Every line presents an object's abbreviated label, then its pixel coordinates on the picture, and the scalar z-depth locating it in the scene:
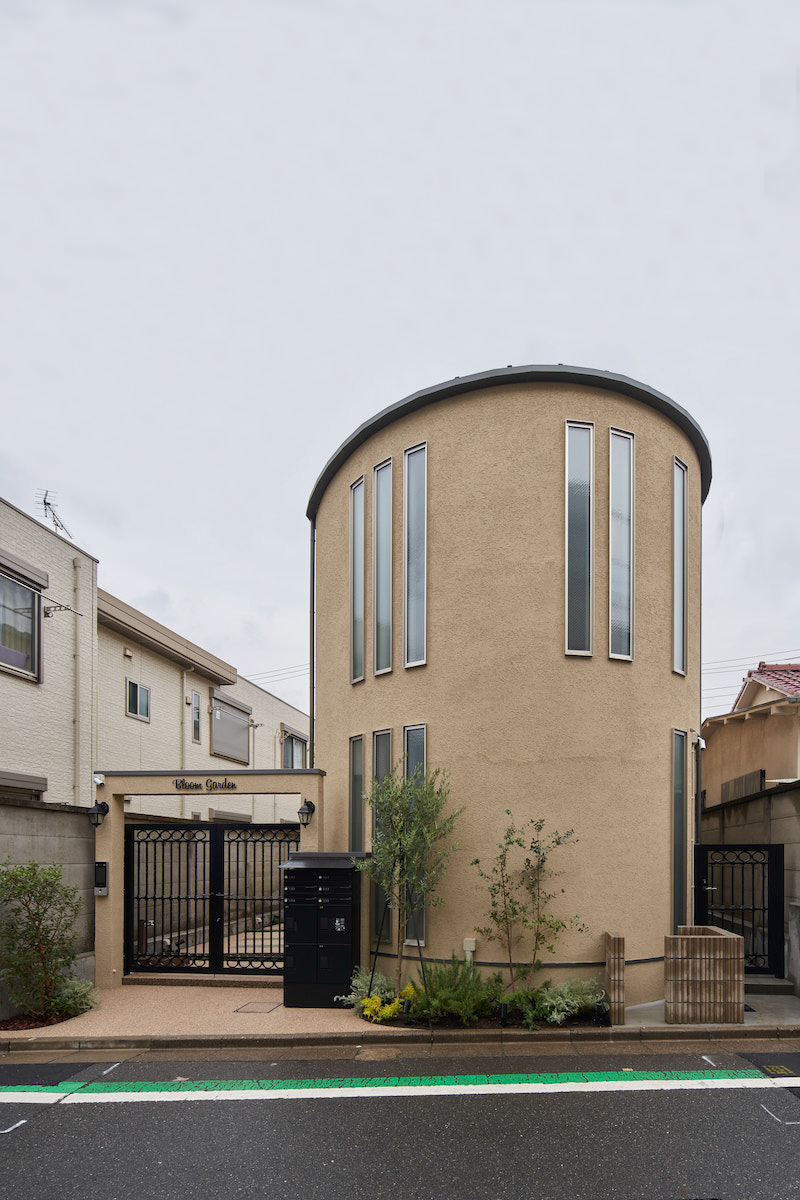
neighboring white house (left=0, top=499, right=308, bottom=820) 14.87
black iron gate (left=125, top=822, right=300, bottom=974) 12.88
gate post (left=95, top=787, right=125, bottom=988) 12.53
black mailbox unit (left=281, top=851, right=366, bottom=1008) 10.88
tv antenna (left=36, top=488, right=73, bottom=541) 20.55
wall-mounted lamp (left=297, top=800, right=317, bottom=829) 12.48
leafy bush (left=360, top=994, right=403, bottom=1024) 9.87
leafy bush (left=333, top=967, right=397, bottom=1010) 10.41
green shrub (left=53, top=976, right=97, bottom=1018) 10.49
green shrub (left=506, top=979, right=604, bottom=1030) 9.45
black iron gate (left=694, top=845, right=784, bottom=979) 12.02
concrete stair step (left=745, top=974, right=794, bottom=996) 11.43
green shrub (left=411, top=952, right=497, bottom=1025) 9.59
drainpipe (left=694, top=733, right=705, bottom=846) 12.30
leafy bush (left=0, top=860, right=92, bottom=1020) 10.29
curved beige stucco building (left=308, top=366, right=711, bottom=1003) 10.56
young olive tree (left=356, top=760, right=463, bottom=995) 10.12
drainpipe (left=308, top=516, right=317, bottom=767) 15.19
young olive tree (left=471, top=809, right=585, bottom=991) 10.21
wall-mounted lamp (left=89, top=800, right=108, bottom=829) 12.66
